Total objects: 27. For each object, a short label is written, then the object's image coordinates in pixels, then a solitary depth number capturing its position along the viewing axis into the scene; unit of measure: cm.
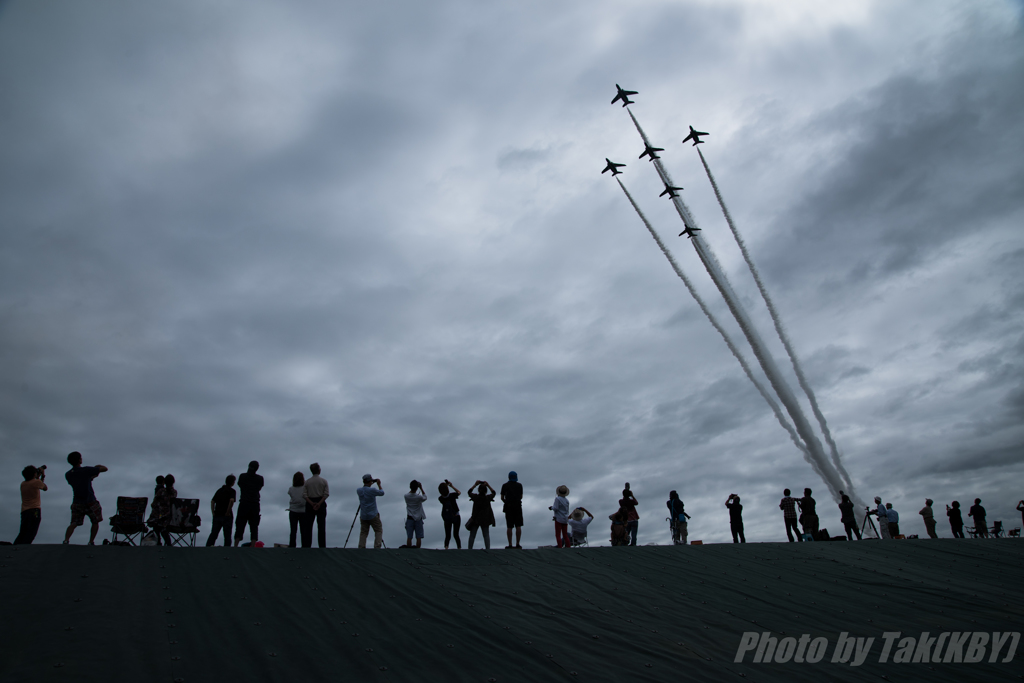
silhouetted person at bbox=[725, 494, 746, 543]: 1822
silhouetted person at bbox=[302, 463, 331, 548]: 1198
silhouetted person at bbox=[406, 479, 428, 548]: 1331
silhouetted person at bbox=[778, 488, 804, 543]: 1928
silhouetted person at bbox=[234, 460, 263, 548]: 1216
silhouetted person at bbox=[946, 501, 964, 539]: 2317
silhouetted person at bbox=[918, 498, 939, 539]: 2333
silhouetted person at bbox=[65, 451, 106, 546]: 1077
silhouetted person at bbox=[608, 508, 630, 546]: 1669
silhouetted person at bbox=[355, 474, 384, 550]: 1270
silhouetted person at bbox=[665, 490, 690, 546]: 1780
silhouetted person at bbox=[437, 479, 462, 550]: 1371
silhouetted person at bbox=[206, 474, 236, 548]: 1234
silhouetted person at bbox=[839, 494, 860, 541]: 2094
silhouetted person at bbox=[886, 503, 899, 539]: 2208
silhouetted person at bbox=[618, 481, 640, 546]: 1667
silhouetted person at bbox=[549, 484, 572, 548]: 1544
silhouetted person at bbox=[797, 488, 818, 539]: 1958
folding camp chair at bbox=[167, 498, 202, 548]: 1223
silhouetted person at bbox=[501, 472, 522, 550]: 1438
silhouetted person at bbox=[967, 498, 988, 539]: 2345
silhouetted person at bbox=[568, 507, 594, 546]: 1568
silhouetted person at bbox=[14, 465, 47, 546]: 1020
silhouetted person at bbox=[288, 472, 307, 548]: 1196
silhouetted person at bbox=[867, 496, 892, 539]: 2214
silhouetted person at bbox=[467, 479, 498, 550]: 1391
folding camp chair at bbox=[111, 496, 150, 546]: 1184
